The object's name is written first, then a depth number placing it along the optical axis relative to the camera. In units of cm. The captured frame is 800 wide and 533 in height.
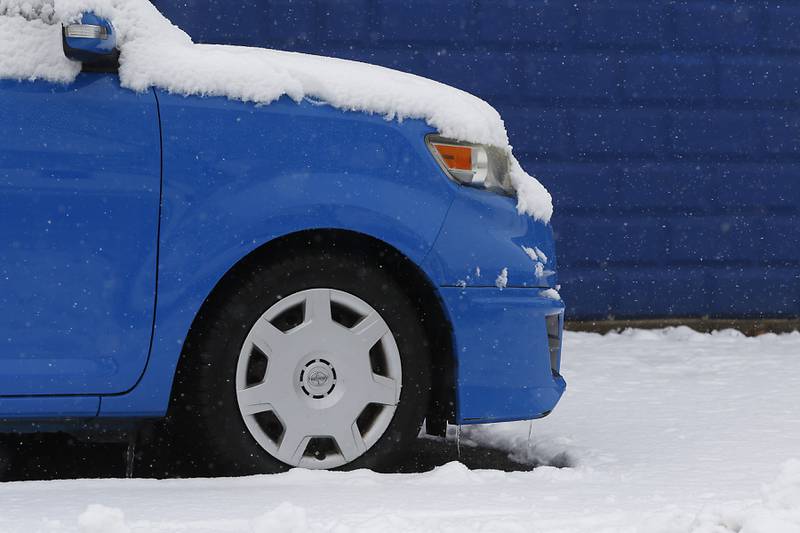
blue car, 696
